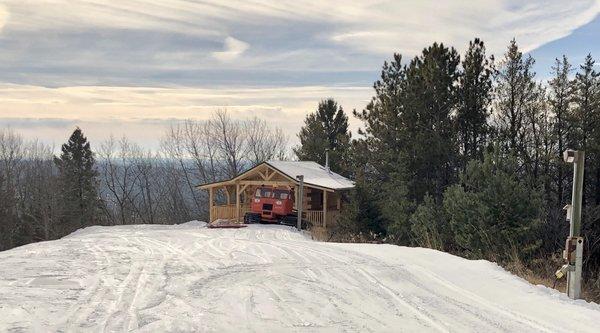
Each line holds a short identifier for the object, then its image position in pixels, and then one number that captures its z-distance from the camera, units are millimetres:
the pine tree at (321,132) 45094
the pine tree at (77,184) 44844
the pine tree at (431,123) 24891
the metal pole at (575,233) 7551
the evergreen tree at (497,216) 14234
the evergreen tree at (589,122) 24031
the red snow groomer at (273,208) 28594
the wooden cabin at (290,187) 29281
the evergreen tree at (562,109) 25062
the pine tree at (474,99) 25188
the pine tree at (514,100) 25281
